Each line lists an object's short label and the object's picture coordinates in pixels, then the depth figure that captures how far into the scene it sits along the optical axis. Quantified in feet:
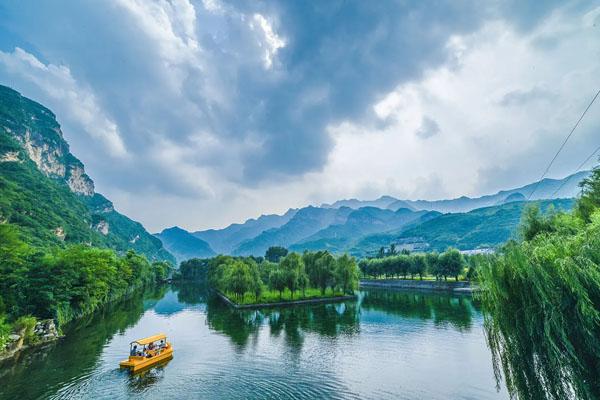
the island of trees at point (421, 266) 294.46
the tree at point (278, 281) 223.92
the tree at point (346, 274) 254.88
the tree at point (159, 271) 505.50
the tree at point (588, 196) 99.40
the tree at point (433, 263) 302.90
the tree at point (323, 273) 255.50
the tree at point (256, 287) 216.74
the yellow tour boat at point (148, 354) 87.65
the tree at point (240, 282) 214.90
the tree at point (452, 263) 292.20
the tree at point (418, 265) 331.16
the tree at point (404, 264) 349.82
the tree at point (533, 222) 110.11
